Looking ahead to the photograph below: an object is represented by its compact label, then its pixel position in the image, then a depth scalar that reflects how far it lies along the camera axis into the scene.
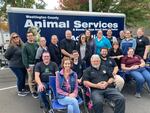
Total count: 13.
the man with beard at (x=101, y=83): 2.30
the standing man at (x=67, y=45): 3.11
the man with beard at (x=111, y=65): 2.68
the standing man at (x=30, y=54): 2.87
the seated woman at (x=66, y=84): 2.29
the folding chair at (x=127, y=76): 3.07
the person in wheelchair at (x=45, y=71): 2.51
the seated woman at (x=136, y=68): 2.99
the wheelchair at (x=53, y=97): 2.33
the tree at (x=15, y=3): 9.40
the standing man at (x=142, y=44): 3.32
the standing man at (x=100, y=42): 3.27
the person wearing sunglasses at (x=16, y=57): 2.95
